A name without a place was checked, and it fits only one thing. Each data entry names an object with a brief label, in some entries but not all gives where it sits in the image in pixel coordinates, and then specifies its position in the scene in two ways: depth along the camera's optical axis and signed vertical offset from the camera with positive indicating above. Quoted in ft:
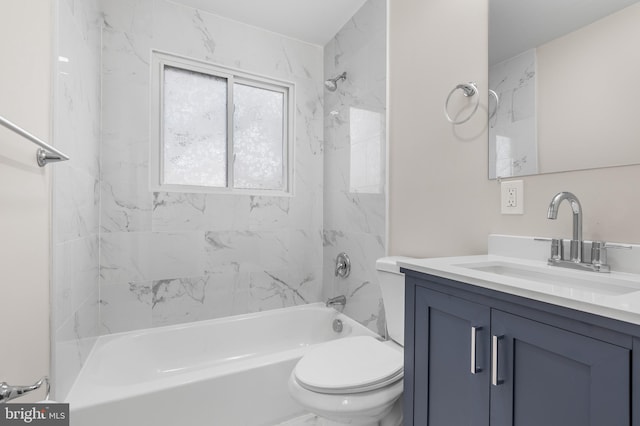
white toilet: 3.63 -2.14
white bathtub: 4.09 -2.79
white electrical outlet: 3.86 +0.20
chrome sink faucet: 3.06 -0.06
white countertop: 1.85 -0.59
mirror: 3.01 +1.47
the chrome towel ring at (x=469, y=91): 4.38 +1.80
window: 6.73 +2.00
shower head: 7.41 +3.21
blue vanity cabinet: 1.85 -1.16
